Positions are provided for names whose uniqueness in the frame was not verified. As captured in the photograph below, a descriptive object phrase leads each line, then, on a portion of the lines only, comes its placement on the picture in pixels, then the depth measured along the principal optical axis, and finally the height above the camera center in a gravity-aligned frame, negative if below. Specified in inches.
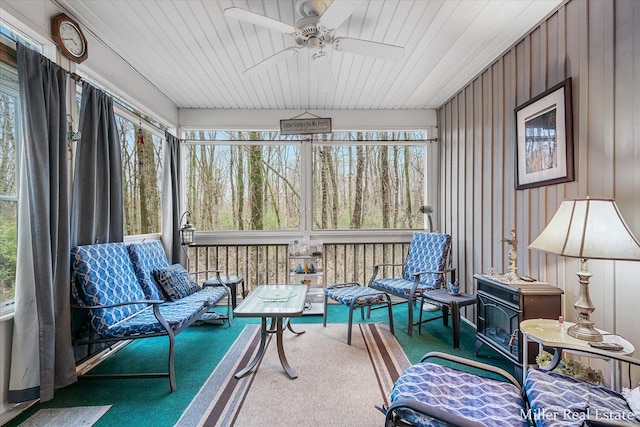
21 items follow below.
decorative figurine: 93.7 -15.1
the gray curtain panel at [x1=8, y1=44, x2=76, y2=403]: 70.2 -8.8
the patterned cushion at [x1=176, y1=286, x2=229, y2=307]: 109.3 -33.9
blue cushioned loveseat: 82.4 -27.7
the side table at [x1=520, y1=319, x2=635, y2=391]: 57.3 -28.4
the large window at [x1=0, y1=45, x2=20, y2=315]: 71.9 +7.8
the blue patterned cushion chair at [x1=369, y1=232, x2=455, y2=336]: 123.0 -28.5
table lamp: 55.4 -6.5
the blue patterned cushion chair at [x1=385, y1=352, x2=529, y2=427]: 46.9 -34.8
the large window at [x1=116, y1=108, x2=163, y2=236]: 122.2 +16.4
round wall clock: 80.9 +50.1
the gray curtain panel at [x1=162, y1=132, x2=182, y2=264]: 145.8 +3.9
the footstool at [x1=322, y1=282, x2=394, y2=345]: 114.5 -35.9
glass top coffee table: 85.3 -30.7
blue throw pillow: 111.7 -28.5
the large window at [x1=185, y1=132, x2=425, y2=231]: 166.2 +15.9
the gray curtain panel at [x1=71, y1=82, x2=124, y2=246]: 89.8 +11.0
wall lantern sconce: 144.8 -12.1
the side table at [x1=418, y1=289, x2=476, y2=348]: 107.5 -35.4
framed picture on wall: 79.7 +20.3
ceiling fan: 70.2 +46.9
